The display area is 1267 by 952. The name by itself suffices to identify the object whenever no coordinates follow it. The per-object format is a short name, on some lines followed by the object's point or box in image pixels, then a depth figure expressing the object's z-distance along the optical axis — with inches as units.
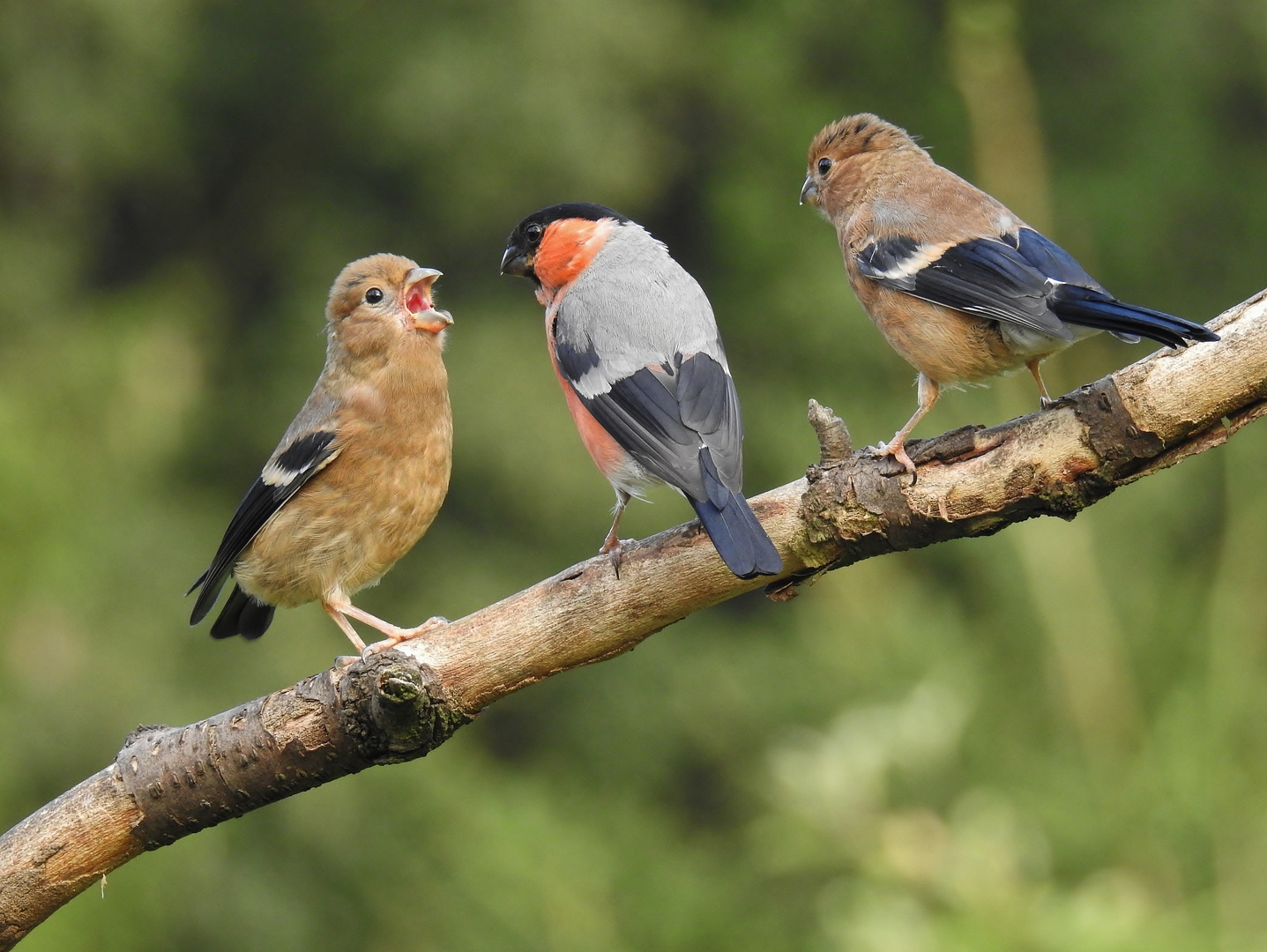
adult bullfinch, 291.9
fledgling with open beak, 354.9
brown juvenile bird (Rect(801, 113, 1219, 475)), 308.2
